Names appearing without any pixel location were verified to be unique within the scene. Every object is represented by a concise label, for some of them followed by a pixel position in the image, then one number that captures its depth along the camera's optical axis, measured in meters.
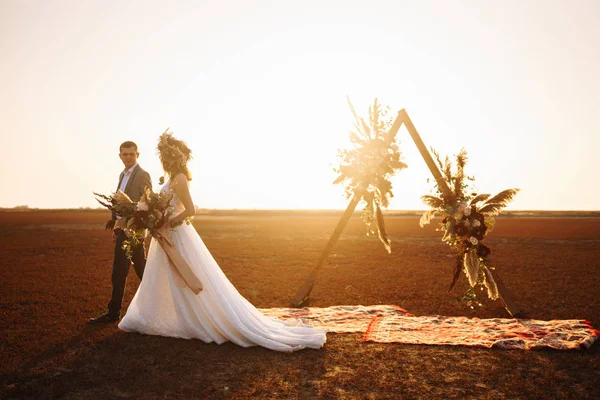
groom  8.19
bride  6.72
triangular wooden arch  8.87
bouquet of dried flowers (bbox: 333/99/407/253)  9.27
